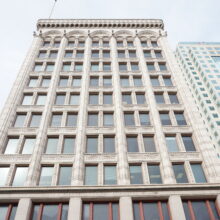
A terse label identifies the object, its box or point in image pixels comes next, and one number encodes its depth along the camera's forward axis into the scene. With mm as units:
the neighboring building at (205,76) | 63984
